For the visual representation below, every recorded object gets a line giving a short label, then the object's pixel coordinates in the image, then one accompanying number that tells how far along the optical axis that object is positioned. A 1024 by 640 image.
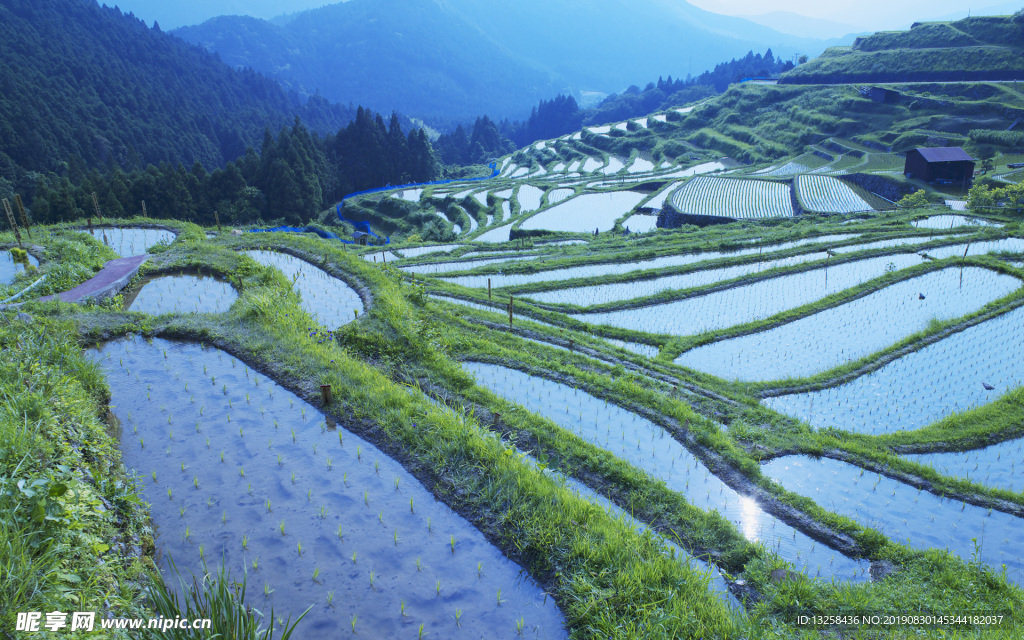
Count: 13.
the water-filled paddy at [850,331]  12.33
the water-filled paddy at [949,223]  26.08
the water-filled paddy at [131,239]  18.33
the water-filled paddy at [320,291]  12.37
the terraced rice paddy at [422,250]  28.35
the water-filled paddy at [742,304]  14.95
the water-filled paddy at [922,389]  10.20
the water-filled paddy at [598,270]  19.78
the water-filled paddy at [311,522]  5.00
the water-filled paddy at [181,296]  12.19
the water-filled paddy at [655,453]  6.45
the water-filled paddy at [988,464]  8.45
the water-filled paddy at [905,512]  6.82
